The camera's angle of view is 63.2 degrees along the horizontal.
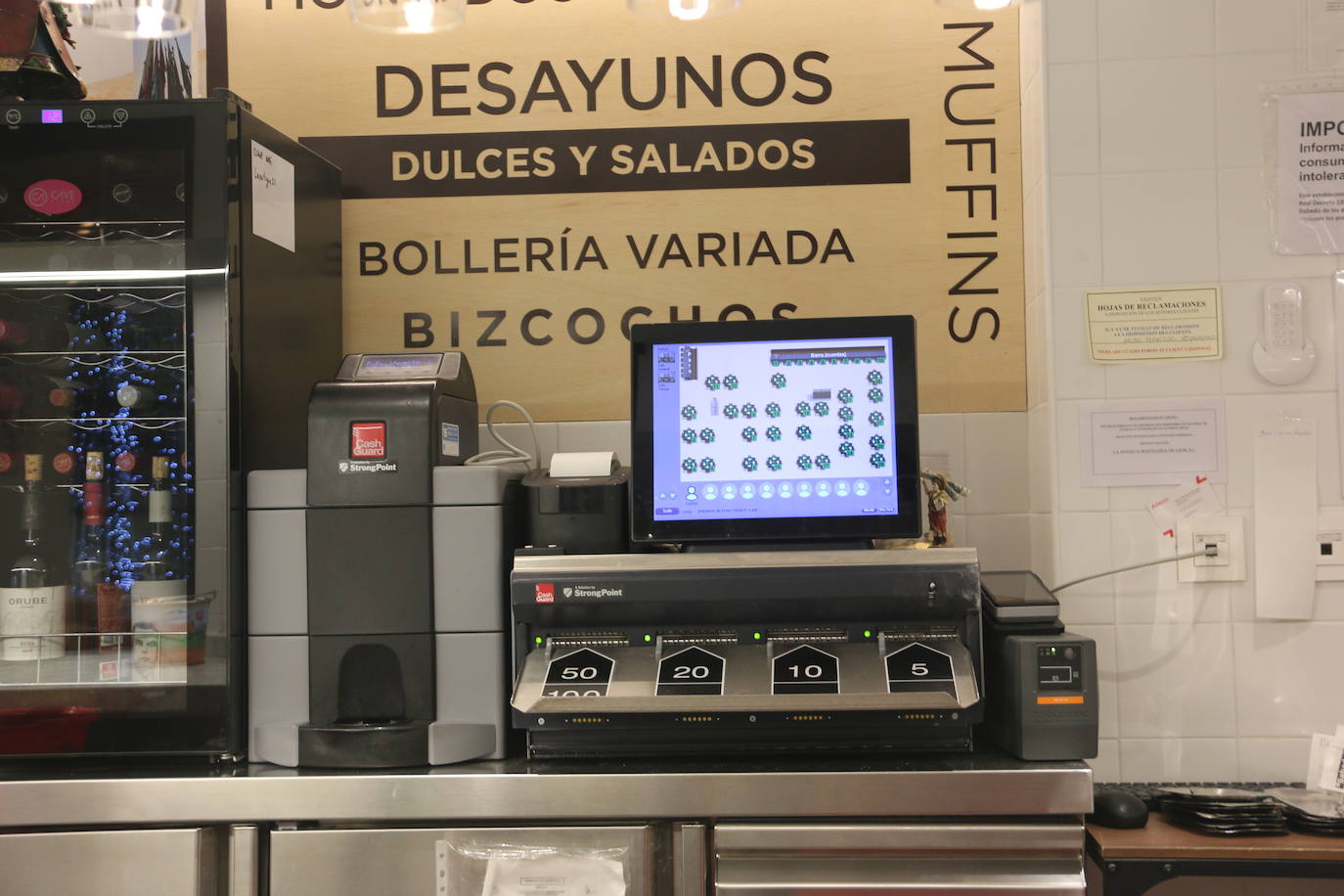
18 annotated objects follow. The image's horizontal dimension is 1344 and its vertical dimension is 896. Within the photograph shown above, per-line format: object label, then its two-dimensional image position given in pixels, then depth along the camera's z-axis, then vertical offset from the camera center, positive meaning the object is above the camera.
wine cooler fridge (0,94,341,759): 2.07 +0.14
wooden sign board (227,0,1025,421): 2.73 +0.76
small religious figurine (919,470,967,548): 2.31 -0.09
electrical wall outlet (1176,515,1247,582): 2.32 -0.18
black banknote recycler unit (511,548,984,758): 1.91 -0.33
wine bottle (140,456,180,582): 2.18 -0.09
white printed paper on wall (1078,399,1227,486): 2.34 +0.04
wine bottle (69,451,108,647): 2.23 -0.16
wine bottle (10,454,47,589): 2.24 -0.12
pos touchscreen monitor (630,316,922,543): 2.05 +0.07
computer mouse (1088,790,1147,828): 1.99 -0.64
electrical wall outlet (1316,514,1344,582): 2.29 -0.18
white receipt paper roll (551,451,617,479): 2.14 +0.01
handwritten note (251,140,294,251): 2.24 +0.59
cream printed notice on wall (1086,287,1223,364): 2.35 +0.30
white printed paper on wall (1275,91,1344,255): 2.34 +0.61
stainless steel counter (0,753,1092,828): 1.85 -0.55
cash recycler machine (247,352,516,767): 2.03 -0.21
